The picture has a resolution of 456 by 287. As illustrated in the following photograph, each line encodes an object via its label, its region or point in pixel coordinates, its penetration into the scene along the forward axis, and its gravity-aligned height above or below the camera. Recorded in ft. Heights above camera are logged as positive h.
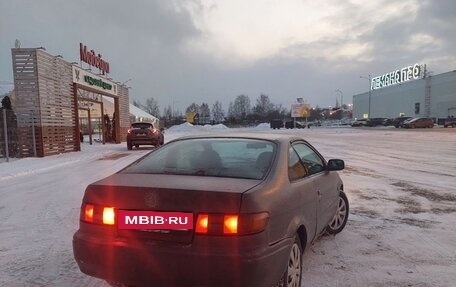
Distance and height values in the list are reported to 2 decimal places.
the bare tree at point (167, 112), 475.89 +4.38
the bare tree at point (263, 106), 464.03 +10.02
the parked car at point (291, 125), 278.67 -7.17
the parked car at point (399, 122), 209.26 -4.43
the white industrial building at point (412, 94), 249.75 +12.59
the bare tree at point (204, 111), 450.34 +4.36
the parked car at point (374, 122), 247.91 -5.15
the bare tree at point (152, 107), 441.68 +9.72
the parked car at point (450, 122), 192.85 -4.38
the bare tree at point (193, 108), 476.83 +8.67
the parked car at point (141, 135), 78.48 -3.54
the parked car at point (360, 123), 255.50 -5.83
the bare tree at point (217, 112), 467.93 +3.69
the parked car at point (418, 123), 190.29 -4.61
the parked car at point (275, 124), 266.38 -6.03
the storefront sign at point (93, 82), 81.51 +7.76
